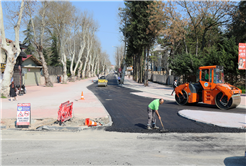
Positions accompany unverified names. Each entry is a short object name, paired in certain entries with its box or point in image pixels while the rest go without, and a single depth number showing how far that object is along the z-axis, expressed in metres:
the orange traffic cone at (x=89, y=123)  9.58
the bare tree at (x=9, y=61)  19.30
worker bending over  8.79
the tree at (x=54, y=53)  61.59
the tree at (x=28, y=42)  56.18
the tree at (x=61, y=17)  35.88
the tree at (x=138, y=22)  34.84
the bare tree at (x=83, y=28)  51.20
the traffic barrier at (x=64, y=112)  9.60
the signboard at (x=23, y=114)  9.51
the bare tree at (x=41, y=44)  31.06
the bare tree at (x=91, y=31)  58.89
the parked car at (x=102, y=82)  35.03
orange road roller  13.66
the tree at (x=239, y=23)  25.60
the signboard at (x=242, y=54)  16.52
